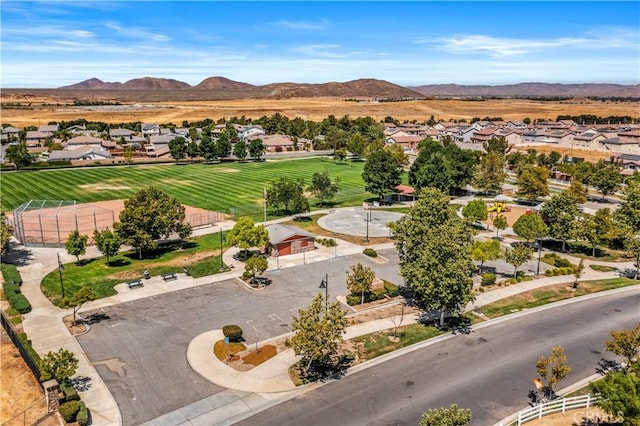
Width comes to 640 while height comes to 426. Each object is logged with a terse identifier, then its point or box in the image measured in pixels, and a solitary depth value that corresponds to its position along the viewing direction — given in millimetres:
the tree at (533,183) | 83312
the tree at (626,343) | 31625
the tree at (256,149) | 129625
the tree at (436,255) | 38875
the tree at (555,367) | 30562
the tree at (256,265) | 48781
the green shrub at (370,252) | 58956
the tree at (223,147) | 126956
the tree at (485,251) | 51188
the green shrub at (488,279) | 50219
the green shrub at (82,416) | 28002
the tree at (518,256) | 50162
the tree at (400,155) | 112062
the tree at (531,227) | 58594
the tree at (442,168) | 80312
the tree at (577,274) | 49456
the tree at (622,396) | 22156
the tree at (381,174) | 83000
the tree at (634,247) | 51375
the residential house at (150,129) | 173925
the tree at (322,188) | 80000
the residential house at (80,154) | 122250
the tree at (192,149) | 127250
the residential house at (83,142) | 138125
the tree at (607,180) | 87188
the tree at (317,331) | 32344
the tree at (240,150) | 128750
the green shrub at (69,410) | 27891
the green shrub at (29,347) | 33162
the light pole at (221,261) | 53944
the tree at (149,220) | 55906
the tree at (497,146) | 121312
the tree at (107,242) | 54125
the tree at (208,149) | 125875
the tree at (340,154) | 131750
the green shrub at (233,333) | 37781
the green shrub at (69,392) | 29555
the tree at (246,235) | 55188
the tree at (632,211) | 60425
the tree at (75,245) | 52781
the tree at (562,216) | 59219
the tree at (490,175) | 90438
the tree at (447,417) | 22619
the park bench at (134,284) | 48856
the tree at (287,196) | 74125
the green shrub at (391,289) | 47844
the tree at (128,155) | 122875
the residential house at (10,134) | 148725
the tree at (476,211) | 67062
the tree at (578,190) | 80138
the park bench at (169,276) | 50875
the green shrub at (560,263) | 55688
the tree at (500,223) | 66000
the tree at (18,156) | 108562
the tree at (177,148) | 124625
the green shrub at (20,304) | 42594
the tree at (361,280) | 45031
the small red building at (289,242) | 58312
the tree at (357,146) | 134375
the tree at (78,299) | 40281
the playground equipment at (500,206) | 73662
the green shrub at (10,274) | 48581
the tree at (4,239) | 52469
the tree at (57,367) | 29833
